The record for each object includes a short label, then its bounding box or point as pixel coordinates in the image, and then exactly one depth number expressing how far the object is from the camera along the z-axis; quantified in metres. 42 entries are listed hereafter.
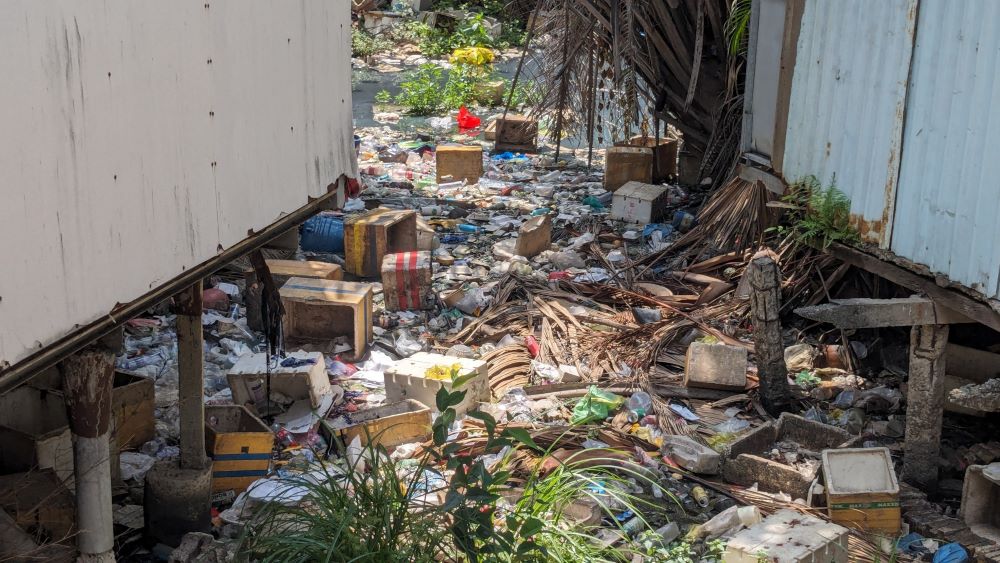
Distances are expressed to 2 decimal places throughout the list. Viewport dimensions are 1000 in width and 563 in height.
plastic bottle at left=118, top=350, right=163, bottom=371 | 7.63
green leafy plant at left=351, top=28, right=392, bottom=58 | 20.97
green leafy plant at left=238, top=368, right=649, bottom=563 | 3.74
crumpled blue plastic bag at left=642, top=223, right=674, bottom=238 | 11.12
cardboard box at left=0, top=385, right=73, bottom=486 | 5.30
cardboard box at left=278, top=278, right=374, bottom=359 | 8.05
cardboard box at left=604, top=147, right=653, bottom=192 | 12.68
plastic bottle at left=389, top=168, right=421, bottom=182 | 13.43
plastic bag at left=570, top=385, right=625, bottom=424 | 6.89
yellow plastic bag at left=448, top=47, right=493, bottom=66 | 18.83
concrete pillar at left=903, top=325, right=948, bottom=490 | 5.78
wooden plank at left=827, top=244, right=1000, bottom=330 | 5.08
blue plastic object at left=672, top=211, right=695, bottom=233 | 11.20
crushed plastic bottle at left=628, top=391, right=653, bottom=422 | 7.00
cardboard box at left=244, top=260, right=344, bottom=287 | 8.71
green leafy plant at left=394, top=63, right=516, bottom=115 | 17.34
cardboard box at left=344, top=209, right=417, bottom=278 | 9.79
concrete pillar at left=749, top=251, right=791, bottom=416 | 6.75
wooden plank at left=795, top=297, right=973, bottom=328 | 5.51
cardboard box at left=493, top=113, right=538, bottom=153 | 15.03
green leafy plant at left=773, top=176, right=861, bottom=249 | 6.01
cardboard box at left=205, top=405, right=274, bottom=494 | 5.91
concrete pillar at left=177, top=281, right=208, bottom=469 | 5.44
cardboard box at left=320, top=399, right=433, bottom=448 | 6.46
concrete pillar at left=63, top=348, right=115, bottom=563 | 4.28
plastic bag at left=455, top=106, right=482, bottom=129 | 16.30
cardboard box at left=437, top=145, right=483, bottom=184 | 13.15
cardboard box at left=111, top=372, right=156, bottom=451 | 6.20
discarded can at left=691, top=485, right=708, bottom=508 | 5.89
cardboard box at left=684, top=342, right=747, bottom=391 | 7.34
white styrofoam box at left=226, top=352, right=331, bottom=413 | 6.89
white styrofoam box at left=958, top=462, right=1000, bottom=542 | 5.41
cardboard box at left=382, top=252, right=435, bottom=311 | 9.05
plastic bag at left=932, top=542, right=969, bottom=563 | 5.18
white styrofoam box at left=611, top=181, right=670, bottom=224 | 11.48
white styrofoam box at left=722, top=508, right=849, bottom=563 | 4.78
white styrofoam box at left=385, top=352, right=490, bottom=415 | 6.94
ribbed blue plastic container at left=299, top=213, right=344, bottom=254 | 10.45
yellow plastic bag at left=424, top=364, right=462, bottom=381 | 6.94
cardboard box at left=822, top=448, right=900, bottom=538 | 5.45
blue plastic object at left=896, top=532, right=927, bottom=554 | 5.38
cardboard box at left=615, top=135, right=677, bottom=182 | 13.45
